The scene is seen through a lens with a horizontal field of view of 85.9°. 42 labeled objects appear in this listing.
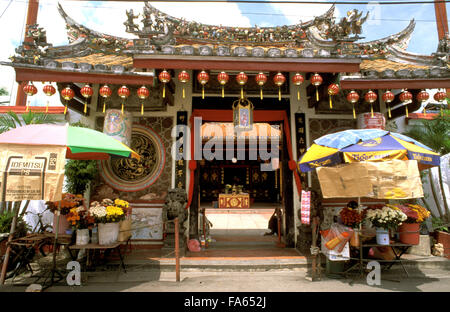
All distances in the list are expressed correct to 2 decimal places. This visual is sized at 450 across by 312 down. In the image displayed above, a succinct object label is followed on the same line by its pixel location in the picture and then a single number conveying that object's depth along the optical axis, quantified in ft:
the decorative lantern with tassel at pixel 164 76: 19.27
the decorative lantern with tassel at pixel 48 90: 19.81
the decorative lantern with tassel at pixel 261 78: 19.83
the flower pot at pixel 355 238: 15.98
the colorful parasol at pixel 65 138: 12.84
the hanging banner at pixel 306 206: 18.52
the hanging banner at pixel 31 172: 12.40
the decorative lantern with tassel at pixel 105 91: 19.94
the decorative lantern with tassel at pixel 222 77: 19.56
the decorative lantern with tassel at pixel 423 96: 20.42
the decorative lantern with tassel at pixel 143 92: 19.75
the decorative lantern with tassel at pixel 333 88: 19.99
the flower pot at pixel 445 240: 19.39
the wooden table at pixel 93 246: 14.67
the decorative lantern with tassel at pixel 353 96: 20.22
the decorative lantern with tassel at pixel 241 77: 19.58
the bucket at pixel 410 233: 16.38
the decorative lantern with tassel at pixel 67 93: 19.69
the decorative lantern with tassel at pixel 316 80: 19.84
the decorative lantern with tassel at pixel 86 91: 19.88
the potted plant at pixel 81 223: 15.07
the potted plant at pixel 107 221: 14.98
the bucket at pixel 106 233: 15.20
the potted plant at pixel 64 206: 15.57
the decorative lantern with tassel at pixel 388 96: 20.43
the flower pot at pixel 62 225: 15.90
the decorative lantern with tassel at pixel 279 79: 19.79
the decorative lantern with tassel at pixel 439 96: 20.70
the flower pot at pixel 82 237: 15.30
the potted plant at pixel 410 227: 16.39
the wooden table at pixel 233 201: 58.80
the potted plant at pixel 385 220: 15.80
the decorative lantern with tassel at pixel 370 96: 20.34
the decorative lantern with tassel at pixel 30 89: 19.57
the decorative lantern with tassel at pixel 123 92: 19.77
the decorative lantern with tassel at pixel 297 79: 19.76
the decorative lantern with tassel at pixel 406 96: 20.40
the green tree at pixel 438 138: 22.29
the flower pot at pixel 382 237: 15.98
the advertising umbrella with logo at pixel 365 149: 15.05
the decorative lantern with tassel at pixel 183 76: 19.36
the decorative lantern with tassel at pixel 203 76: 19.44
